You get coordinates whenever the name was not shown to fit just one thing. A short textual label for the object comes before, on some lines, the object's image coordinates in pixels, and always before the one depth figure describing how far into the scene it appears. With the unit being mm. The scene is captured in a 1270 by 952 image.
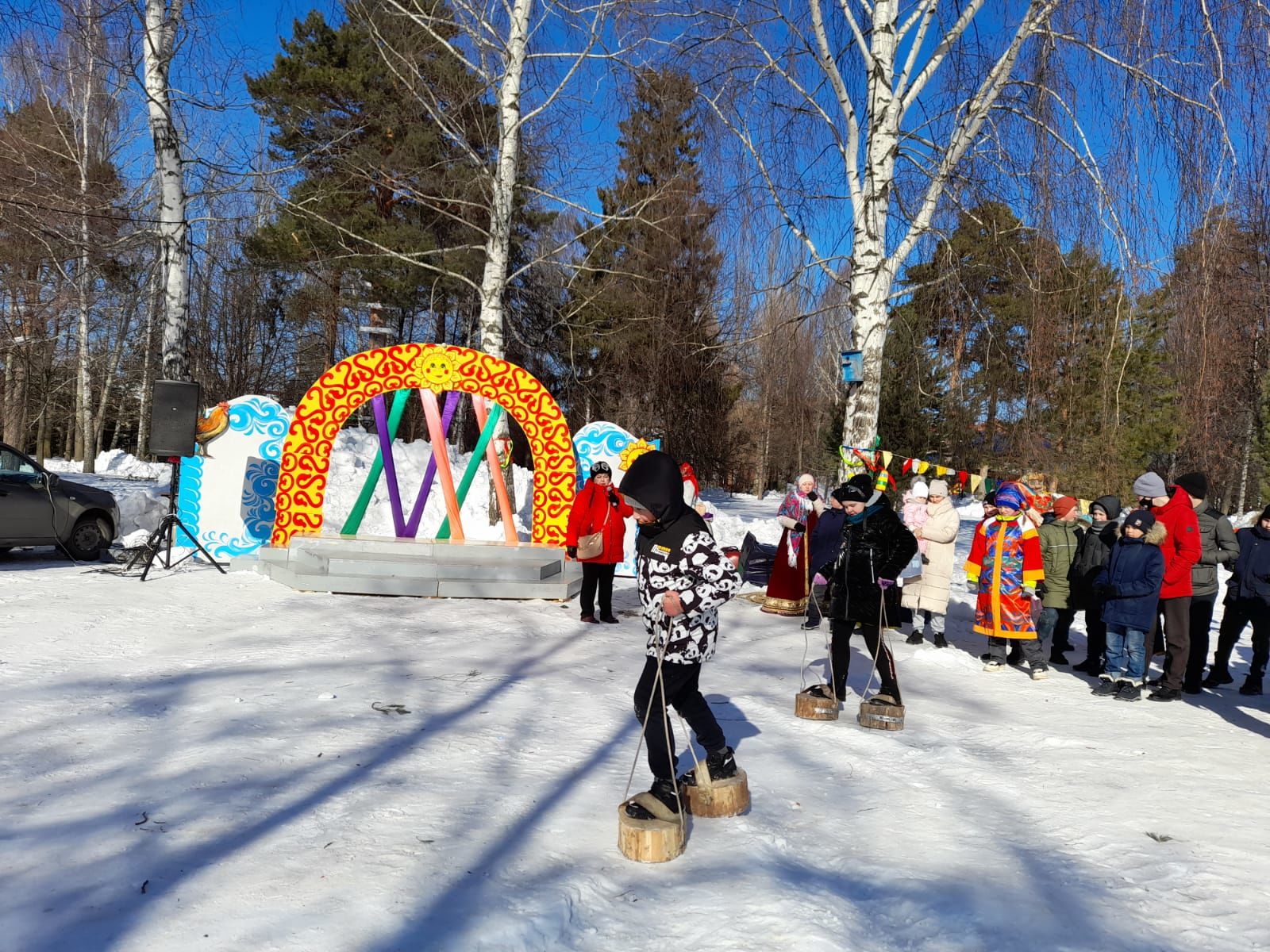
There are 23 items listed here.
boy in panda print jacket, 3943
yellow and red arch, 10641
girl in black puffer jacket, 5680
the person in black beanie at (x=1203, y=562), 7508
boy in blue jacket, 6891
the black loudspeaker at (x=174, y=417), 9922
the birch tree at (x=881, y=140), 9242
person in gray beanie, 7117
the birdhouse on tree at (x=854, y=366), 9609
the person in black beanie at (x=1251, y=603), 7125
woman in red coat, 8945
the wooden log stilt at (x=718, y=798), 4113
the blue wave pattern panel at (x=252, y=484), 11664
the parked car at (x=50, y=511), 10820
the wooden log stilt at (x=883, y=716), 5652
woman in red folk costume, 9984
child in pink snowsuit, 9438
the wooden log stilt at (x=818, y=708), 5812
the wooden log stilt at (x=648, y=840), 3586
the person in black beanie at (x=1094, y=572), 8266
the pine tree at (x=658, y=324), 25266
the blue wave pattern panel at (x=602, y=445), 12656
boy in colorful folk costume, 7738
